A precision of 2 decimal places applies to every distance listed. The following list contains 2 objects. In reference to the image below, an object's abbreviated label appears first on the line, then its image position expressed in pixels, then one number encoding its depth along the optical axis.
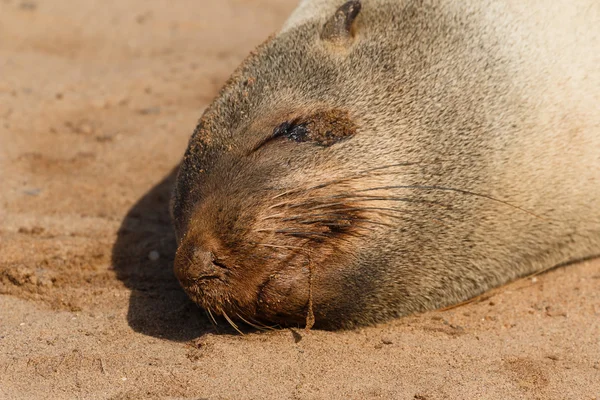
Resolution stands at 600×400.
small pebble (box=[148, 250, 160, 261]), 8.43
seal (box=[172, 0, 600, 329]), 6.21
